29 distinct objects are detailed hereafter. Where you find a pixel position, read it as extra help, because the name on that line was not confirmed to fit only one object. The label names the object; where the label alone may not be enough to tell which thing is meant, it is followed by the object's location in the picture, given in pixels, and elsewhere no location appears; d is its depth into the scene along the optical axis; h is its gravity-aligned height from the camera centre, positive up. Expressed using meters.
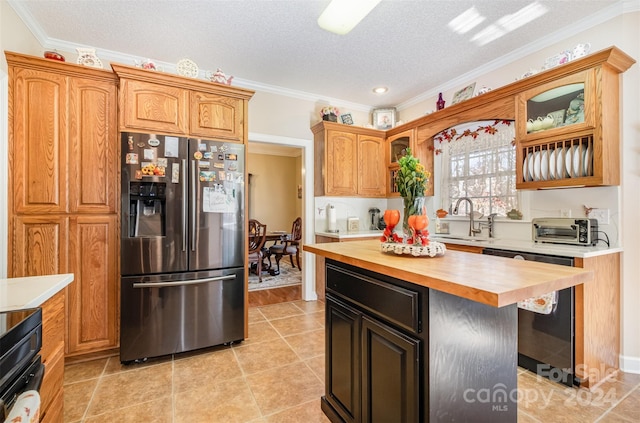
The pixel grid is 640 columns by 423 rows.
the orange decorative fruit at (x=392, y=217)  1.60 -0.04
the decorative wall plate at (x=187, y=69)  2.50 +1.24
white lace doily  1.41 -0.20
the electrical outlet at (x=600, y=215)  2.29 -0.04
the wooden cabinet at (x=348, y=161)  3.81 +0.69
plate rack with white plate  2.20 +0.40
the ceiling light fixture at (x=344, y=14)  1.79 +1.28
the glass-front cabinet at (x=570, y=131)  2.11 +0.63
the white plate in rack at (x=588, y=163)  2.17 +0.36
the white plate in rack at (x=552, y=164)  2.37 +0.38
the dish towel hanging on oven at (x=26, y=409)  0.75 -0.54
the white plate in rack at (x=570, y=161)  2.26 +0.39
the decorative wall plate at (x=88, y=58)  2.35 +1.26
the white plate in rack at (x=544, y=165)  2.42 +0.38
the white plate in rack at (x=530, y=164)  2.52 +0.41
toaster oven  2.21 -0.16
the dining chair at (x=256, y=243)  4.97 -0.57
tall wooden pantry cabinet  2.13 +0.19
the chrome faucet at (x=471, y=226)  3.23 -0.18
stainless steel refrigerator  2.29 -0.29
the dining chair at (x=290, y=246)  5.33 -0.69
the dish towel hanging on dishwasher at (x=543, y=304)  2.01 -0.67
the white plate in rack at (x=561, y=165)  2.31 +0.37
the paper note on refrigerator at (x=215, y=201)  2.49 +0.08
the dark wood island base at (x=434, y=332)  1.01 -0.52
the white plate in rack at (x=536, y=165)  2.47 +0.39
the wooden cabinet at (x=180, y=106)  2.31 +0.91
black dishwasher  2.02 -0.95
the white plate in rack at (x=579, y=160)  2.21 +0.39
